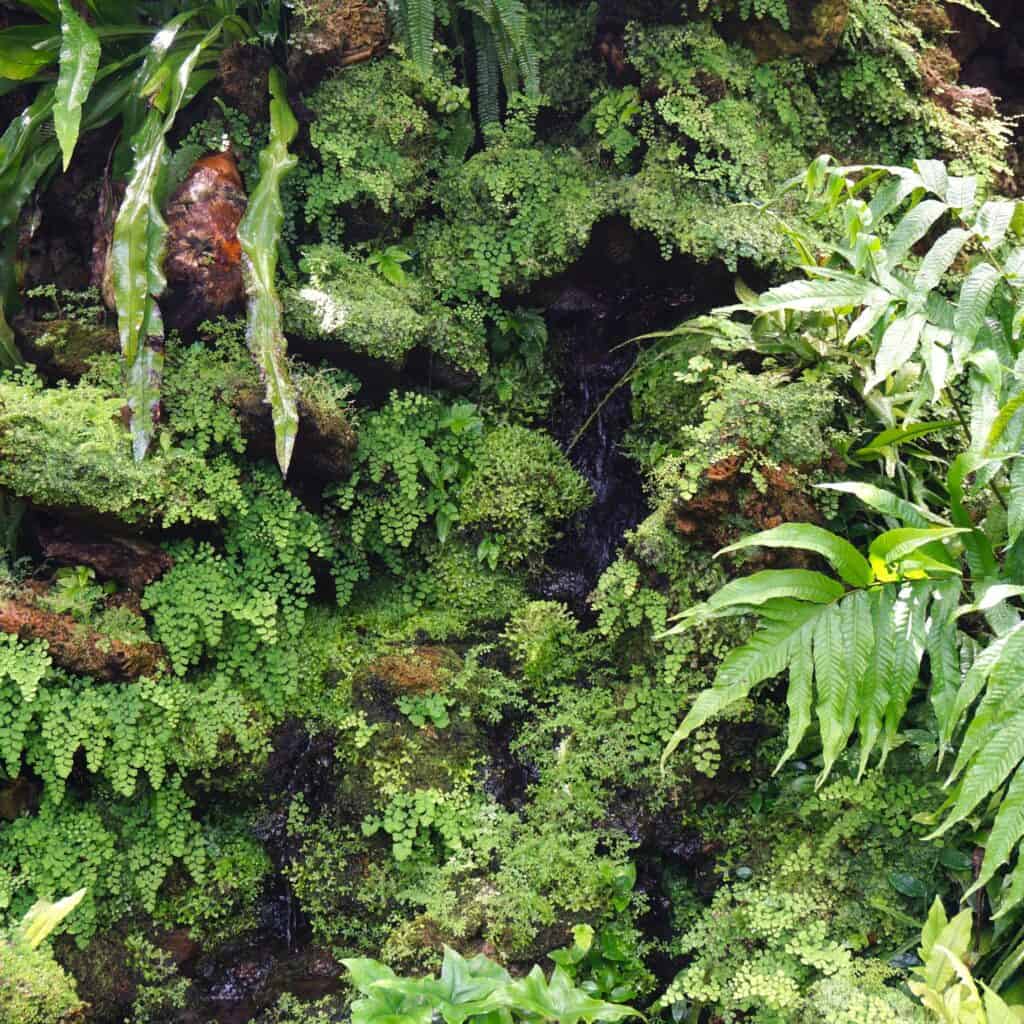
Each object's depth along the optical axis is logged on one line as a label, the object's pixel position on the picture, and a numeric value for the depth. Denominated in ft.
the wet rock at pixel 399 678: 15.08
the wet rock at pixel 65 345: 14.85
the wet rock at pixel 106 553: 14.17
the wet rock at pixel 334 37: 15.52
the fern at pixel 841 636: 10.73
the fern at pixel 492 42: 15.47
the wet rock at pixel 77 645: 13.09
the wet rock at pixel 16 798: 13.64
